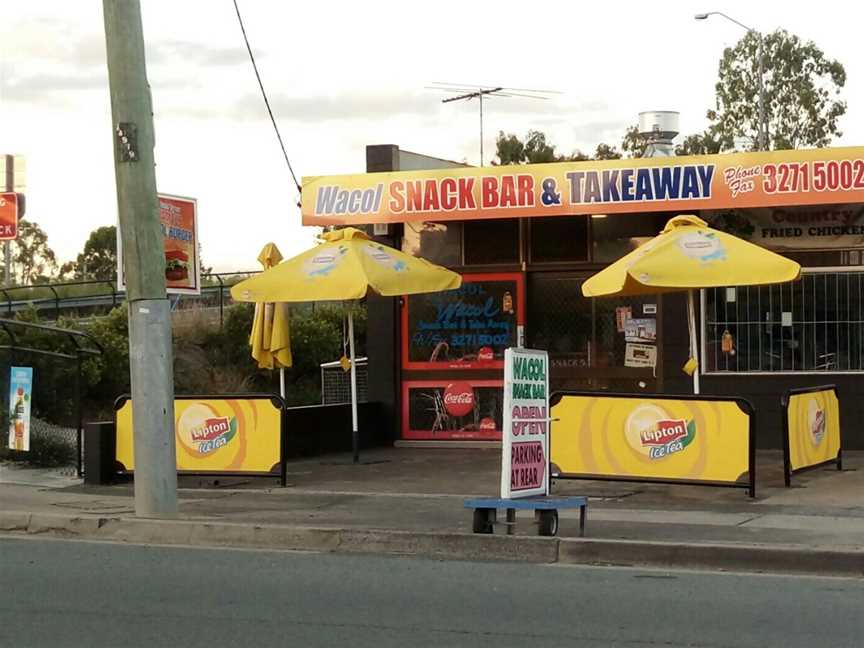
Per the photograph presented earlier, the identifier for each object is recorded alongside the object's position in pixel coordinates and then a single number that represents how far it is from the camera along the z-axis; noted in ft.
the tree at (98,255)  216.33
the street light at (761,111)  165.78
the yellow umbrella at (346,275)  49.42
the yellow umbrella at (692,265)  43.73
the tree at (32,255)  214.05
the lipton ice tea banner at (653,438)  41.24
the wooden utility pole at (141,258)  38.78
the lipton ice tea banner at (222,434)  46.39
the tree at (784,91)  188.55
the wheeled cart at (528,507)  33.78
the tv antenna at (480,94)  113.83
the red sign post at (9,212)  46.16
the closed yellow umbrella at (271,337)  54.03
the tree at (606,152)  214.07
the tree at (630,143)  199.08
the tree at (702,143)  194.90
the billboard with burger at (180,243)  42.11
